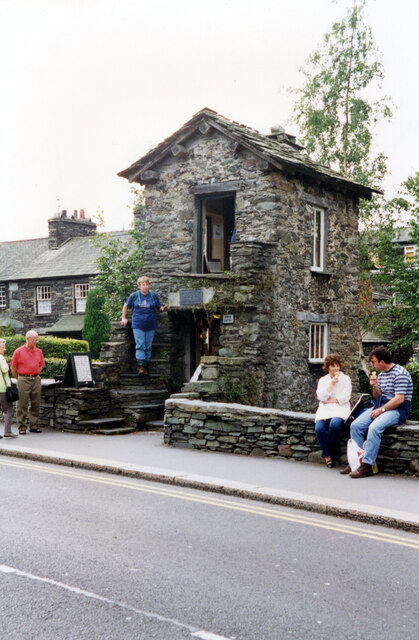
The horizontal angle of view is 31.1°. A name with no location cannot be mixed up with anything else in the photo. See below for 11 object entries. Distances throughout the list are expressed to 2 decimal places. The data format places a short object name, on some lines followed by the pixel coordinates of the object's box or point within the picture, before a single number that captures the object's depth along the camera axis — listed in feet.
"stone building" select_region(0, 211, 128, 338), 128.77
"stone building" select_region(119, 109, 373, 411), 54.13
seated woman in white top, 34.78
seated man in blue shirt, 32.30
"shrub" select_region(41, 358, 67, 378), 76.89
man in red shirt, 47.52
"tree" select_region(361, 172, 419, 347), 89.04
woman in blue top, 54.70
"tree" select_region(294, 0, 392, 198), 106.22
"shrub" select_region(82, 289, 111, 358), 114.93
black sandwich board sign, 50.44
